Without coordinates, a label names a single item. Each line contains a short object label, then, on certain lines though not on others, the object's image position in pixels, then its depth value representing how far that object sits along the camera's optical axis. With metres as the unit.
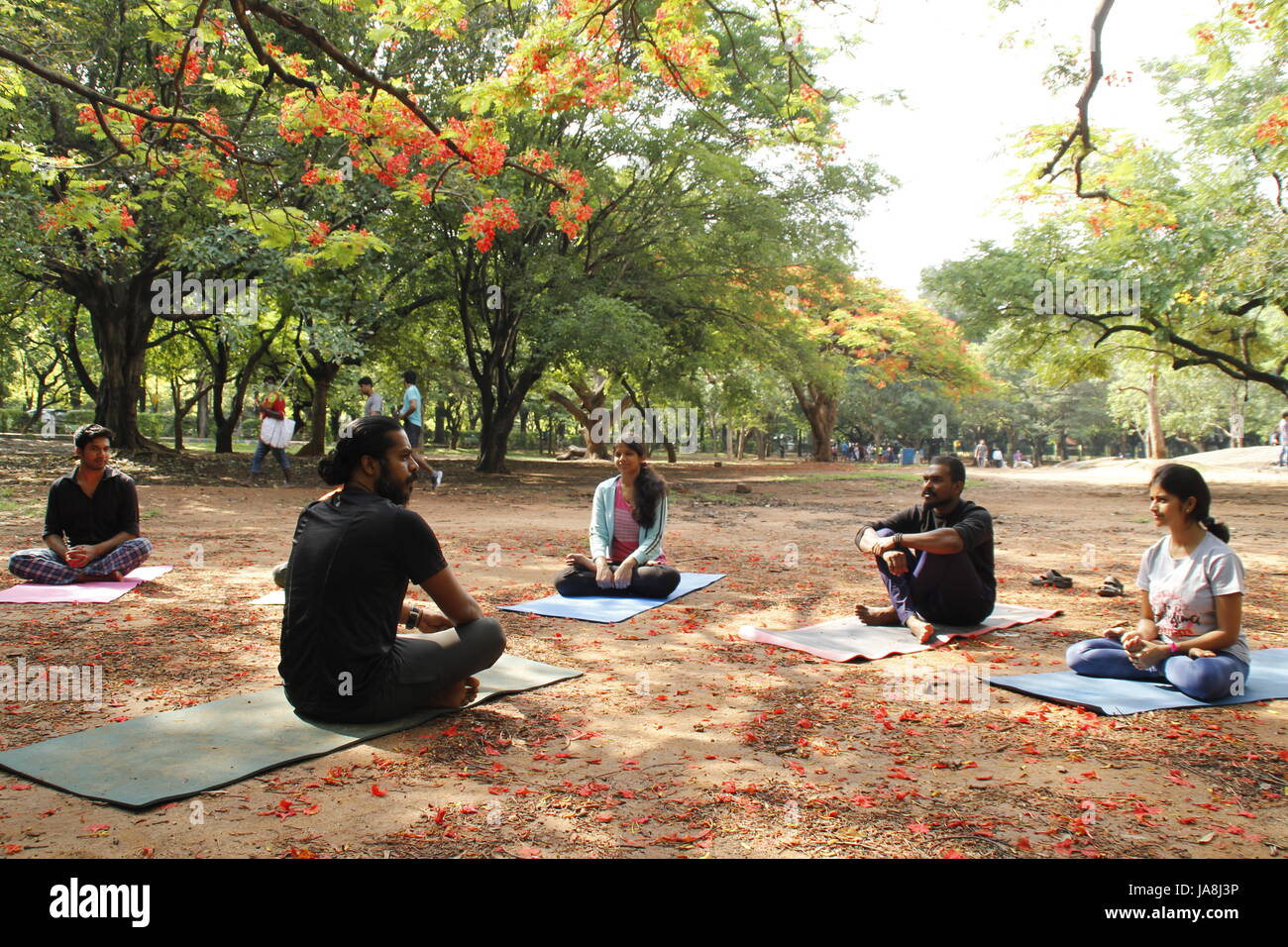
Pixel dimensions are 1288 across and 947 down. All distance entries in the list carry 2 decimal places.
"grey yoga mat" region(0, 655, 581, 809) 3.21
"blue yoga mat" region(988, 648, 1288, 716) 4.25
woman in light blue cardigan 6.79
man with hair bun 3.66
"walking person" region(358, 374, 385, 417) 14.14
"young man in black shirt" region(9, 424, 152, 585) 6.66
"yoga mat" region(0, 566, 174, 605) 6.25
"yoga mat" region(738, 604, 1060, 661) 5.37
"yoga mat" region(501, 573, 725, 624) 6.30
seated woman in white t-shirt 4.27
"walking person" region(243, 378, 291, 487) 15.21
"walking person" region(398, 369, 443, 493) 14.84
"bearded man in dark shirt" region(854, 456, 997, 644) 5.64
